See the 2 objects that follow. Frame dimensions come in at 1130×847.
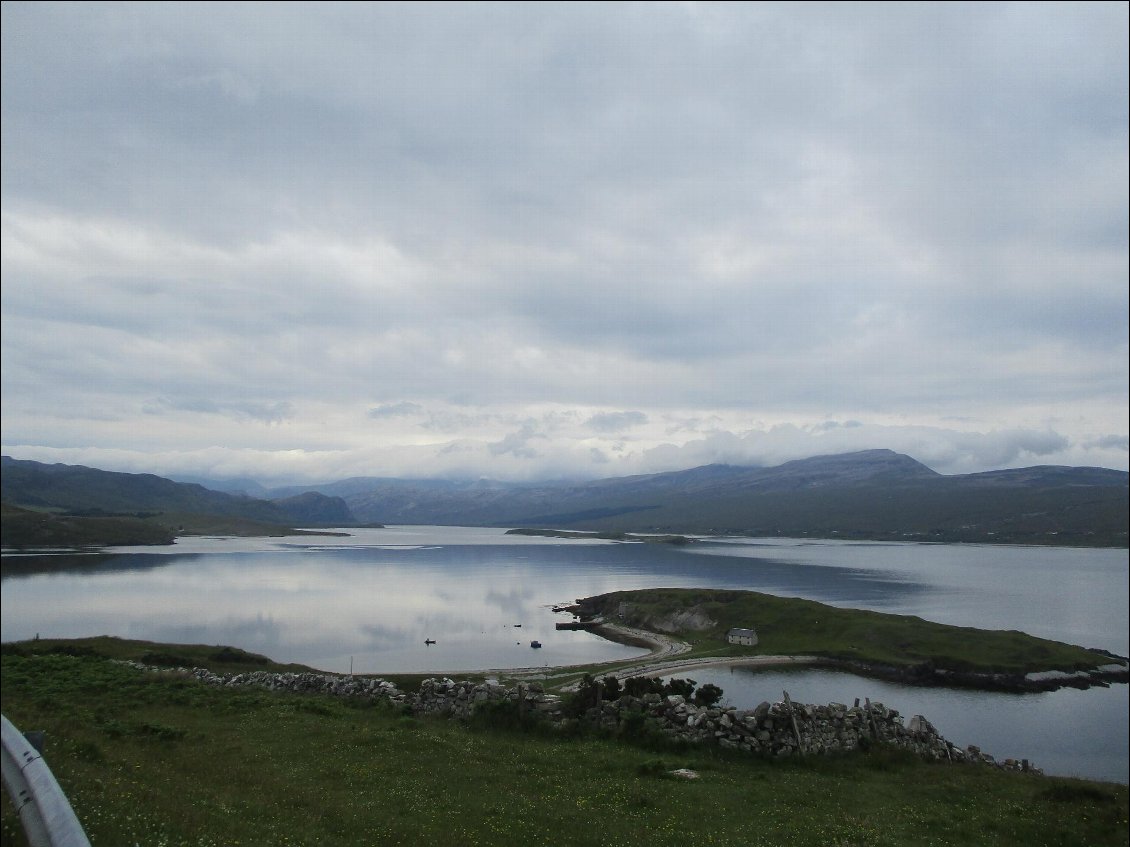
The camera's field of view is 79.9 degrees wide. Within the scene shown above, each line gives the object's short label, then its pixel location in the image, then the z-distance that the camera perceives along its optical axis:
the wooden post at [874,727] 27.67
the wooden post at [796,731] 25.67
